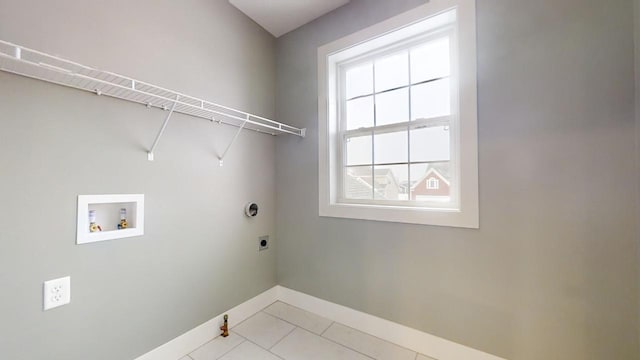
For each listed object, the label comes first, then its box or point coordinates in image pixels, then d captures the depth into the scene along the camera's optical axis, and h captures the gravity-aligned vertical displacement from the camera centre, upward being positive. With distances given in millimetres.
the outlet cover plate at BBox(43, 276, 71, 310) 1046 -472
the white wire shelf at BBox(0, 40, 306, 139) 939 +474
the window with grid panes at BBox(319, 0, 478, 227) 1427 +468
